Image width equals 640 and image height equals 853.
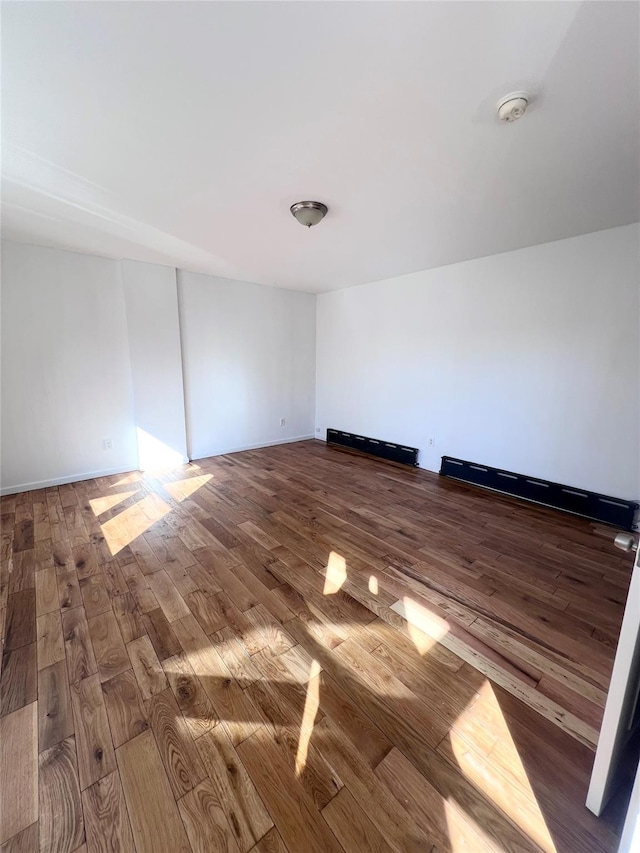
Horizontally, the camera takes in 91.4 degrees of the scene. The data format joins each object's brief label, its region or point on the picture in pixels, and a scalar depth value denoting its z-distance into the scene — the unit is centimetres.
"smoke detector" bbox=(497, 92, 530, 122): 131
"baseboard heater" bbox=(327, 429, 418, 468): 421
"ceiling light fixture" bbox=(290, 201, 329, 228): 220
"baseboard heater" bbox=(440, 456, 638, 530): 266
